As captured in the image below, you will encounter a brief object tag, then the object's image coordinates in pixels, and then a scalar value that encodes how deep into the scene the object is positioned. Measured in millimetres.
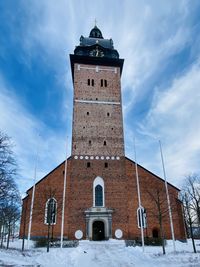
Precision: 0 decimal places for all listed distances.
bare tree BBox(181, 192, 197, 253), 20189
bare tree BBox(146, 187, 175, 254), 22440
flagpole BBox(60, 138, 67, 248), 18553
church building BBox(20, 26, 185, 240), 21508
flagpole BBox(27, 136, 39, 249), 20366
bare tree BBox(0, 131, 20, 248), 12250
